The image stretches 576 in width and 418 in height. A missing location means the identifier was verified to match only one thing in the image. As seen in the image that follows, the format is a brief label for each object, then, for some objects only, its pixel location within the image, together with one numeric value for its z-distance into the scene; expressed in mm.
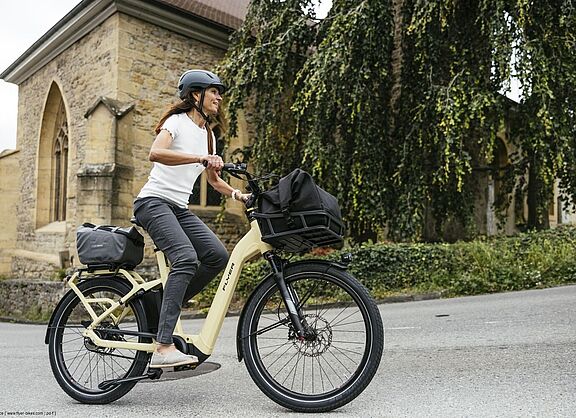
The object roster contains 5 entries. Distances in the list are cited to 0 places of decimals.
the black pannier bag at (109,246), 3371
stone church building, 11961
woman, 3125
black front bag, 2906
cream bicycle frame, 3160
